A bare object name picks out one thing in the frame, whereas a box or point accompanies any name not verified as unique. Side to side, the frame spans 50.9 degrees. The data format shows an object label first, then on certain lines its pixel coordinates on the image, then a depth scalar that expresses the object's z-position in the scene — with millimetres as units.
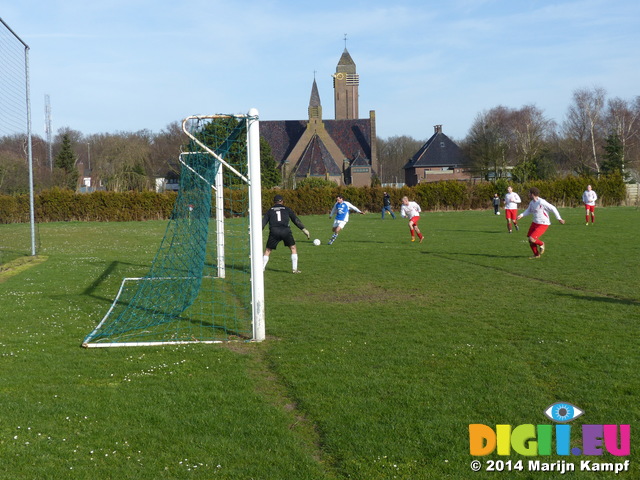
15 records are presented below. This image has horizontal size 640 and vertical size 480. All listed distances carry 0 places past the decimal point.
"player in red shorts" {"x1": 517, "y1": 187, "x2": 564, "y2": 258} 17453
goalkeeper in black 15297
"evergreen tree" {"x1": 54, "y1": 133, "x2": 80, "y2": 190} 69312
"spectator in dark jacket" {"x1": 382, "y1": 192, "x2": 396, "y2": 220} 44250
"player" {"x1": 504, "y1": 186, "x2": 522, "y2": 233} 27203
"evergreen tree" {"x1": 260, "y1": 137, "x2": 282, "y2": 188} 70375
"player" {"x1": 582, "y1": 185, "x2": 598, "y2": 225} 30828
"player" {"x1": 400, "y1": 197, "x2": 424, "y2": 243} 23547
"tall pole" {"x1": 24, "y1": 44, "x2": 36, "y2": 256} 20062
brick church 87938
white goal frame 8953
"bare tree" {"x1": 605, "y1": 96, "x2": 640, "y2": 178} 71750
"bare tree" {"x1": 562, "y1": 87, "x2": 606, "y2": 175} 71312
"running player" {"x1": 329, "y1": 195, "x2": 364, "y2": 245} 24011
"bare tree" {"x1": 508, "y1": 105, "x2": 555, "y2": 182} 71375
